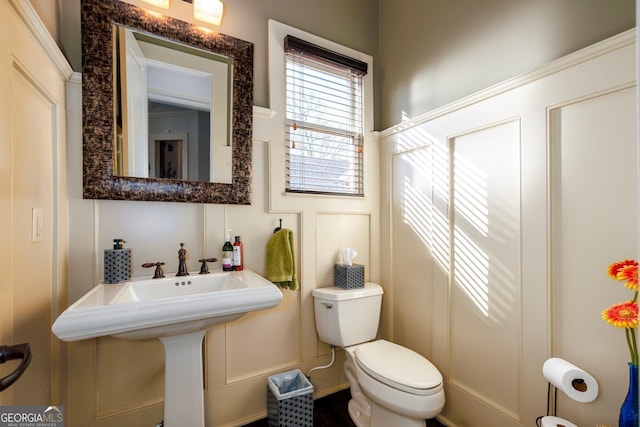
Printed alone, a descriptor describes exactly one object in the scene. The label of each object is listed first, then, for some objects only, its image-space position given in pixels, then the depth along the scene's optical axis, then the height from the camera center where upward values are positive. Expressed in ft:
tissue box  6.06 -1.33
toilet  4.19 -2.46
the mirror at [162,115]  4.43 +1.62
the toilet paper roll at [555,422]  3.50 -2.56
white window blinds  6.12 +2.03
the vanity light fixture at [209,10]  5.11 +3.56
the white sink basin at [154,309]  2.96 -1.09
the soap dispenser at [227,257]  5.19 -0.78
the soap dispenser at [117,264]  4.32 -0.74
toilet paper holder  3.44 -2.05
